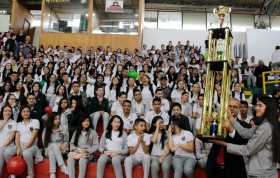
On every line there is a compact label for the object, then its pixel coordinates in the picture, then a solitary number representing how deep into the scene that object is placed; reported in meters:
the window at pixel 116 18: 13.82
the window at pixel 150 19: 16.94
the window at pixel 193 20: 17.08
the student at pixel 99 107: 6.27
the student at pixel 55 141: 5.11
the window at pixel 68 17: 14.04
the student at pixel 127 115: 5.99
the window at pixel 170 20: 17.09
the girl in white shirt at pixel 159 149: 4.75
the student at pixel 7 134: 5.13
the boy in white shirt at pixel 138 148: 4.83
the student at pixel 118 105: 6.38
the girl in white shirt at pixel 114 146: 4.88
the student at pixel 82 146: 4.94
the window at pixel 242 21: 16.95
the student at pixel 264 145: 2.93
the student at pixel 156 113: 6.01
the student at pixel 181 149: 4.67
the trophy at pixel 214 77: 3.37
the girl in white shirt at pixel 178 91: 7.29
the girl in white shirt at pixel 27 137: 5.08
